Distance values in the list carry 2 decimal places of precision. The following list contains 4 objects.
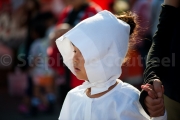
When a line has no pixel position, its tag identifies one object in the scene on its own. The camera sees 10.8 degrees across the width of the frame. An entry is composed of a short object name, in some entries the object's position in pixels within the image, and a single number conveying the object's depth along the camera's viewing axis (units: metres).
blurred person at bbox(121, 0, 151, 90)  12.15
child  5.35
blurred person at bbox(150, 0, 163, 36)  11.74
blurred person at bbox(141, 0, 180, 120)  5.17
